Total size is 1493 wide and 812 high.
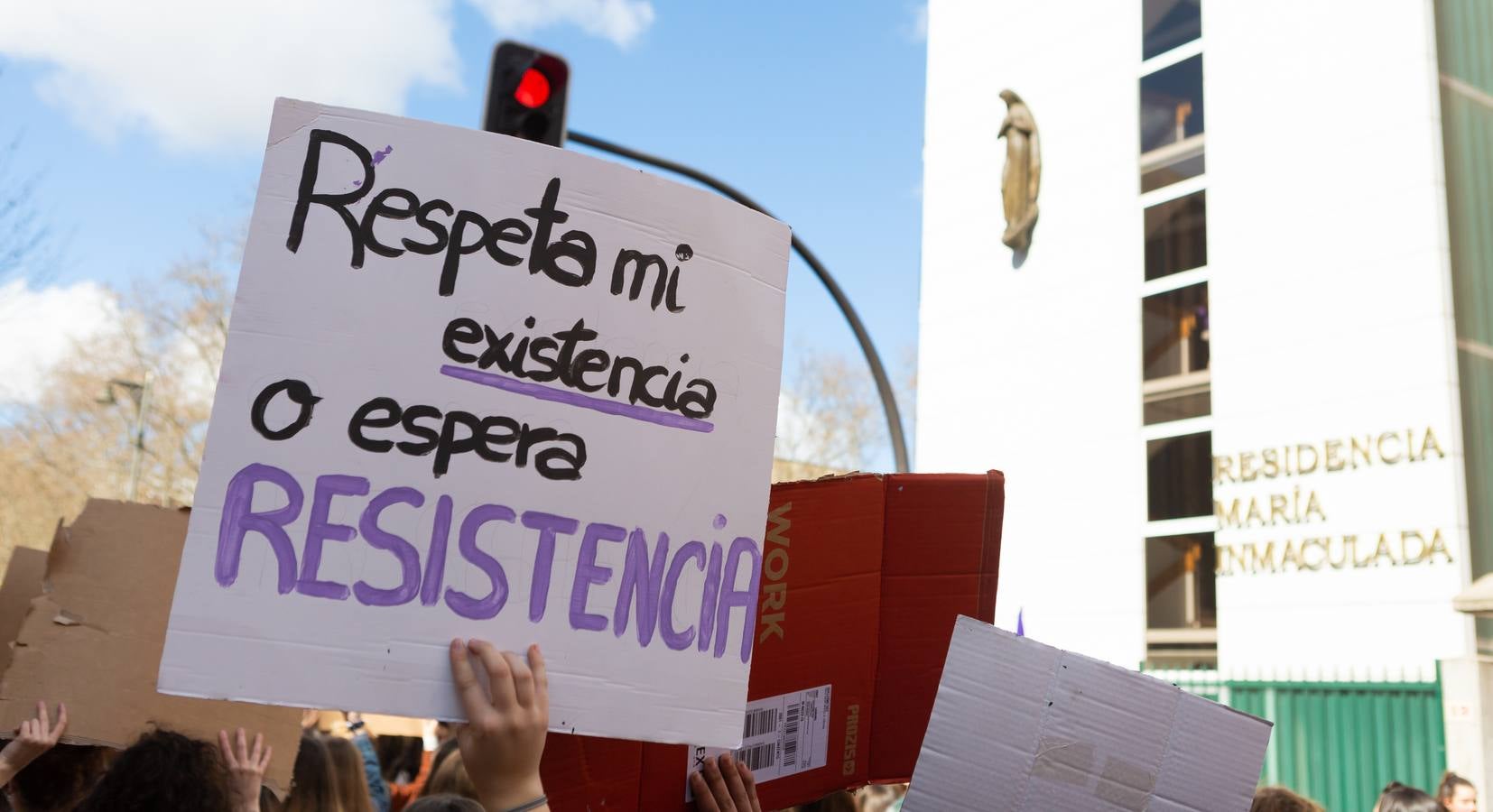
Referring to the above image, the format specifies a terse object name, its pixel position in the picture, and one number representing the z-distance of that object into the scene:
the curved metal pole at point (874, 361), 10.54
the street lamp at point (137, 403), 26.12
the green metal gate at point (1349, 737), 15.14
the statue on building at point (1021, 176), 22.84
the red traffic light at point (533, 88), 5.62
